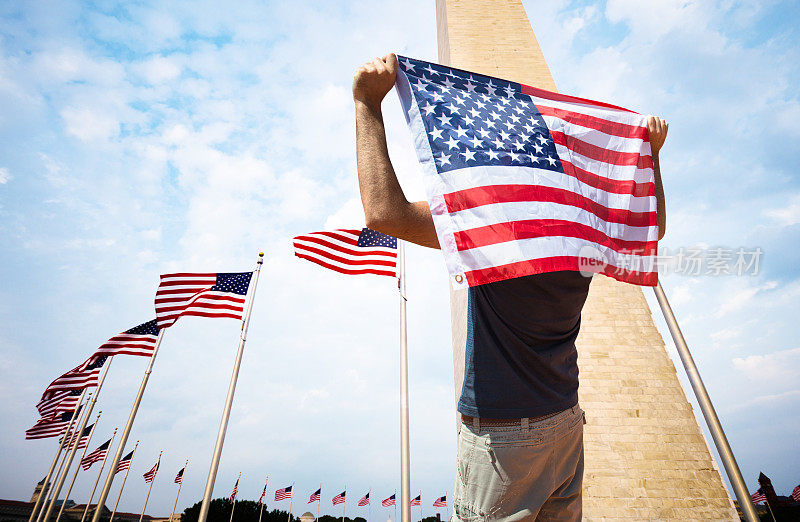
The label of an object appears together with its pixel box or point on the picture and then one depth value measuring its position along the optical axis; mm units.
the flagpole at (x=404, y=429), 5704
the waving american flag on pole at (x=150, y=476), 20250
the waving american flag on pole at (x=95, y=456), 17316
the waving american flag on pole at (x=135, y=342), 9813
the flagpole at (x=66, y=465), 15198
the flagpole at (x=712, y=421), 4340
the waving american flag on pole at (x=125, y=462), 16058
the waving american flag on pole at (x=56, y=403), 11852
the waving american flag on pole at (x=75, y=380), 11539
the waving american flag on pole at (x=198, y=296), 8492
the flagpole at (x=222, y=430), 7738
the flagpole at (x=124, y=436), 10086
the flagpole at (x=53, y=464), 17139
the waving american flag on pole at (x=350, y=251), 7098
